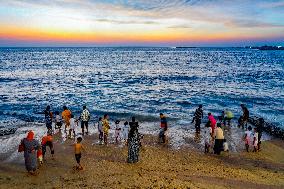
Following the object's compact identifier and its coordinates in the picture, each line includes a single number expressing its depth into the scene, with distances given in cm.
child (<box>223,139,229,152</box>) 1161
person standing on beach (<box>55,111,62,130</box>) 1398
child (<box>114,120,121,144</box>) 1224
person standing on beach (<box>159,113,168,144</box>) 1221
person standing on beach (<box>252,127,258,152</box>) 1144
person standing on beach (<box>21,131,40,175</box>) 886
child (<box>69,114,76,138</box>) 1266
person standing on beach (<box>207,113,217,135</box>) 1233
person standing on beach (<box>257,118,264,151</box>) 1186
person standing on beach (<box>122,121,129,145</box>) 1226
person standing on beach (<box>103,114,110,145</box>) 1208
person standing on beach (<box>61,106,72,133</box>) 1342
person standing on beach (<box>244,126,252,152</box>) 1147
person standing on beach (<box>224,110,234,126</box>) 1594
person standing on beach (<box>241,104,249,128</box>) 1549
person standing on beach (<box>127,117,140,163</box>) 999
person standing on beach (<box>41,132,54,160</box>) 1014
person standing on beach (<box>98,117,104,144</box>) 1206
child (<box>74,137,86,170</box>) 934
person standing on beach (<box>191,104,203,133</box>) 1400
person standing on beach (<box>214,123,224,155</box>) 1115
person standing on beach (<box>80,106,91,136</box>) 1339
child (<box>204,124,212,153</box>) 1127
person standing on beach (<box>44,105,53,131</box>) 1367
